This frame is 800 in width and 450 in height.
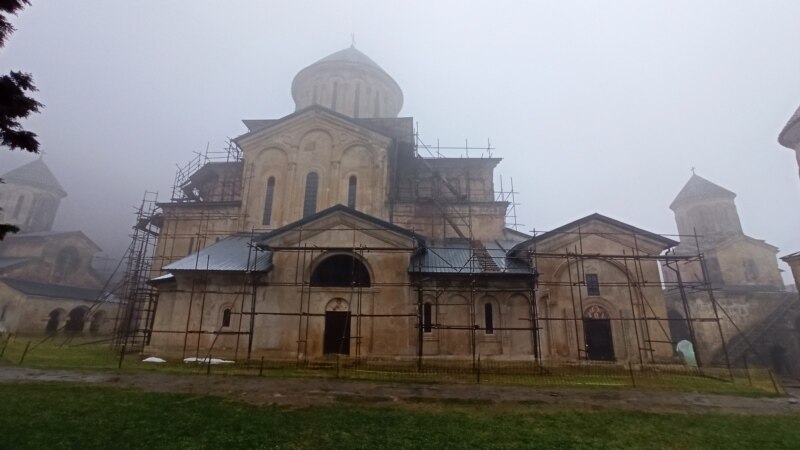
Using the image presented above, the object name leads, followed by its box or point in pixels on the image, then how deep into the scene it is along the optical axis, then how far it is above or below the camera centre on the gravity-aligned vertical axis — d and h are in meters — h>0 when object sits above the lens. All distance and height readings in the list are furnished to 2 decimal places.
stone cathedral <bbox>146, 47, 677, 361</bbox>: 18.30 +1.76
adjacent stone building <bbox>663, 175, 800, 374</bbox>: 23.97 +3.51
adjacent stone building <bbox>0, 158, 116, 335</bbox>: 32.31 +5.51
